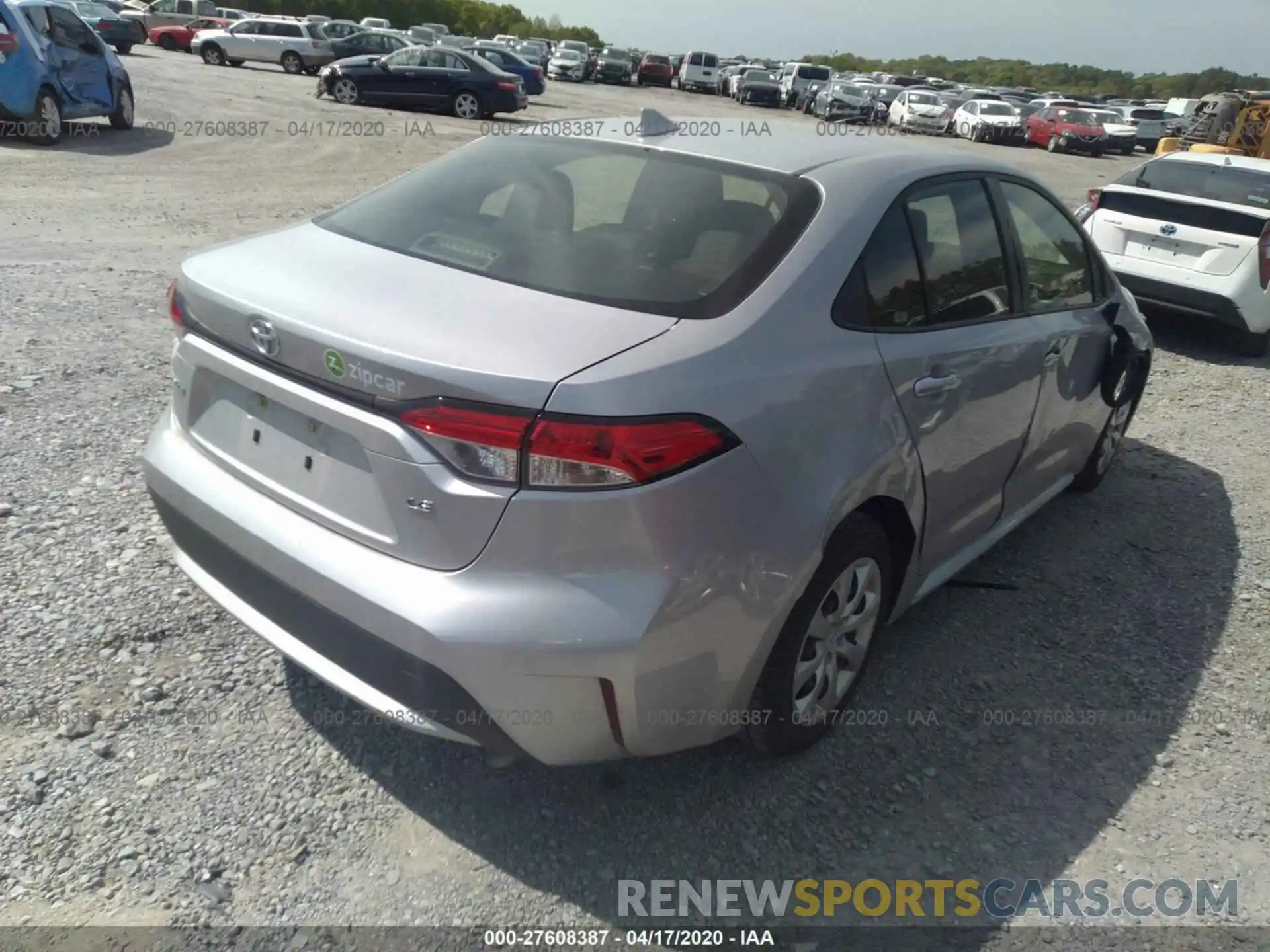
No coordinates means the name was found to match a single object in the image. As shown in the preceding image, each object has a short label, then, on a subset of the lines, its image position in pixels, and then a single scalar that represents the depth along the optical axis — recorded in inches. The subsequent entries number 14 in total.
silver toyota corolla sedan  84.4
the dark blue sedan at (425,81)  891.4
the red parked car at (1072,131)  1226.0
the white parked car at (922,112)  1317.7
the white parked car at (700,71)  1792.6
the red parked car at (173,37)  1429.6
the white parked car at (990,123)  1285.7
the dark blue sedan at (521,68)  1153.4
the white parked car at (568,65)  1731.1
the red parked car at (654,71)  1841.8
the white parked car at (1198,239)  306.8
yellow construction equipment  775.1
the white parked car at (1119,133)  1339.8
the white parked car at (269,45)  1228.5
